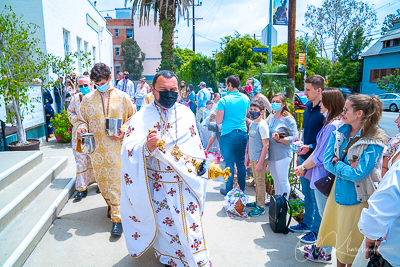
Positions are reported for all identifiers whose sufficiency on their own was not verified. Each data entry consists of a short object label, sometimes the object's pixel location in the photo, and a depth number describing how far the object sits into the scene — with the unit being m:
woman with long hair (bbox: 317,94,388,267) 2.51
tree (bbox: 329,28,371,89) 36.88
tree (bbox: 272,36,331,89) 28.25
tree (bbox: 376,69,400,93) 26.64
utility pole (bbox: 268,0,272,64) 11.20
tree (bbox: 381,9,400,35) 42.99
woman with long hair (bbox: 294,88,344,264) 3.24
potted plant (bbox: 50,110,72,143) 9.19
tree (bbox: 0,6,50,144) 6.47
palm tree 20.35
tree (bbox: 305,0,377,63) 41.79
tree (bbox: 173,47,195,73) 36.99
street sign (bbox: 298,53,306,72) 19.66
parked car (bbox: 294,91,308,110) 8.24
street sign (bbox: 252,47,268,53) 11.62
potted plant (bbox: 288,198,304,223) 4.66
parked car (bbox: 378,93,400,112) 24.33
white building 10.48
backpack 4.08
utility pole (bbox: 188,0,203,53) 34.74
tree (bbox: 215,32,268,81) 24.08
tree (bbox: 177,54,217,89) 19.55
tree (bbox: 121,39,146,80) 44.09
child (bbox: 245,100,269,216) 4.52
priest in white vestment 2.91
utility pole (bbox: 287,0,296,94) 8.48
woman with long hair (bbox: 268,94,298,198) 4.38
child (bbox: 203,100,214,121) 8.79
